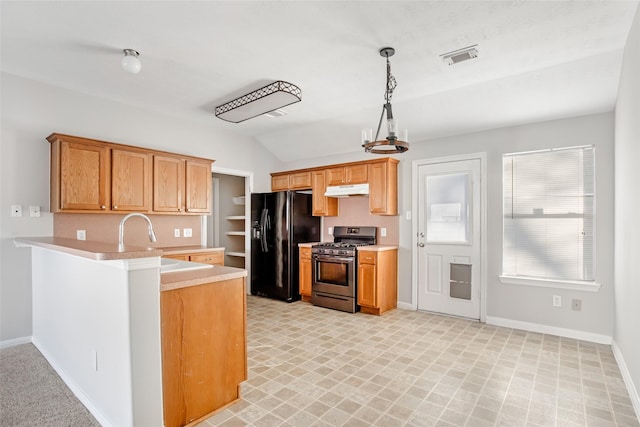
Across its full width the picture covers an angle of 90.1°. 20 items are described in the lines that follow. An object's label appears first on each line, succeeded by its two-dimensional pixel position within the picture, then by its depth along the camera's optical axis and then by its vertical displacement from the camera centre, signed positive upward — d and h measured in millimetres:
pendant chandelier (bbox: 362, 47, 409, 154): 2486 +568
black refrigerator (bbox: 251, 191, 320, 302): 5207 -425
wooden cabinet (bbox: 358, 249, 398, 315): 4359 -953
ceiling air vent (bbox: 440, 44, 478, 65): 2717 +1389
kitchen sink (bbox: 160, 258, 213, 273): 2347 -422
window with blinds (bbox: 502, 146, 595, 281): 3512 -19
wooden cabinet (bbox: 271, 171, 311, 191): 5559 +581
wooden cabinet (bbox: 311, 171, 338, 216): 5316 +231
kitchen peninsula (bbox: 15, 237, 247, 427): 1718 -762
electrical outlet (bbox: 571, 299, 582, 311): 3470 -1006
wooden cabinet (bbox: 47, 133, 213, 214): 3355 +415
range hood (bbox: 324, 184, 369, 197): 4819 +350
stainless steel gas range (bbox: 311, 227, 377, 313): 4559 -871
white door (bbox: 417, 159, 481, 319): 4180 -343
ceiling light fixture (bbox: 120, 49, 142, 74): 2762 +1316
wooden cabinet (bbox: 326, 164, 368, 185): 4871 +603
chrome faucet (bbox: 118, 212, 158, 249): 1926 -158
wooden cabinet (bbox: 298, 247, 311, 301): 5129 -975
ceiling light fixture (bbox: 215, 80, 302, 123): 3459 +1304
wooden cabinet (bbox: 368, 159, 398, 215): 4645 +376
